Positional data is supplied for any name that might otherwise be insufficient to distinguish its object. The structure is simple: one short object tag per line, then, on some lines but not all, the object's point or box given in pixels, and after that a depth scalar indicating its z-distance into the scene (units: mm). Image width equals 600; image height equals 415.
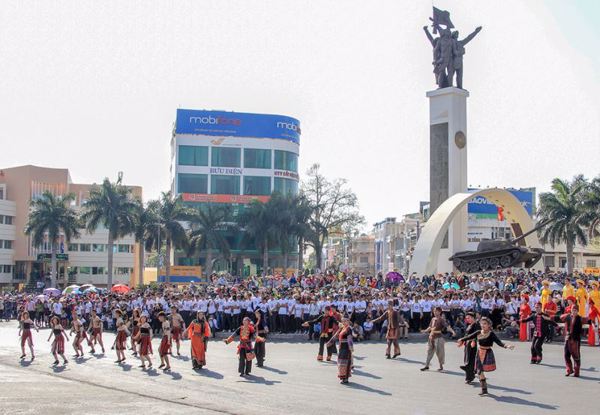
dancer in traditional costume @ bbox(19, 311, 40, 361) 22750
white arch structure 40406
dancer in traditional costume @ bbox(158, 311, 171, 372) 19594
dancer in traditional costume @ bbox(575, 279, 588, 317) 24625
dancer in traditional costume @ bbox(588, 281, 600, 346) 22953
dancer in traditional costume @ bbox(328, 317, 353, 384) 16875
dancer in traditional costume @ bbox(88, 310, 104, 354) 23758
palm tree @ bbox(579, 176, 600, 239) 52219
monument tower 45719
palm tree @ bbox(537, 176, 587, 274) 54500
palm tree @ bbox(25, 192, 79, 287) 62219
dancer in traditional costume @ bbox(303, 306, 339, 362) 21219
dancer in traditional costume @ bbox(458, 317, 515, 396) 15570
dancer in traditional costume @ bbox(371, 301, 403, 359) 21297
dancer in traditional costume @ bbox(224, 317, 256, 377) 18312
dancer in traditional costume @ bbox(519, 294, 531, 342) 25584
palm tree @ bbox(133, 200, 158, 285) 60594
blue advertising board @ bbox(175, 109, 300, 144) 81812
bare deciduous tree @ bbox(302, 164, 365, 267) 75875
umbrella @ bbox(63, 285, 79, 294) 43306
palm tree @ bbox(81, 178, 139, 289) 59094
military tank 39219
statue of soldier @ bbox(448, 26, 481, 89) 47406
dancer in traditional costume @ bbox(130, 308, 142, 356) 20533
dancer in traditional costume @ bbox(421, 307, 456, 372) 18656
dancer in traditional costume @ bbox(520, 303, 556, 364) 19359
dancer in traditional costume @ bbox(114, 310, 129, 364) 21539
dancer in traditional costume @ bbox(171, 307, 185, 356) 22139
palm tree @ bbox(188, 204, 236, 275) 64438
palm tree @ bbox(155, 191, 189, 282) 61094
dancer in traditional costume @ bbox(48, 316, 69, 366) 21875
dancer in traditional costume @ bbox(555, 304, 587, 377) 17453
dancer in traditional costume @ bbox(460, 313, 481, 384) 16562
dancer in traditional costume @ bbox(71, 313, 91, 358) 23250
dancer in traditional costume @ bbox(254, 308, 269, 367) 19841
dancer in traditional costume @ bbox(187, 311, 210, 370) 19359
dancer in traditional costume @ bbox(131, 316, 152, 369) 20062
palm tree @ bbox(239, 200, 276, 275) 64438
